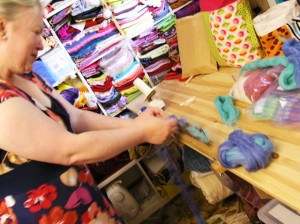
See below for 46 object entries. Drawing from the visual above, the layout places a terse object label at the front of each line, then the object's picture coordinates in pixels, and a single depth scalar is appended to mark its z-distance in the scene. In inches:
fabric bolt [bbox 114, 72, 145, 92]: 100.0
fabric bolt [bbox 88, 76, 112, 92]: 96.7
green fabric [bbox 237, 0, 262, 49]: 57.3
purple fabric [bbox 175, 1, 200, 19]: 100.7
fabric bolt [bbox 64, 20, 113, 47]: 92.5
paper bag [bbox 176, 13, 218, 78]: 71.3
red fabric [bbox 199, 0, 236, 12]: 59.0
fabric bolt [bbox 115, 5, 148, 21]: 95.0
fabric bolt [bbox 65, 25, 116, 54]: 92.7
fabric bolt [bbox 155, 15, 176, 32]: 99.8
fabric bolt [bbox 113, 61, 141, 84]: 99.7
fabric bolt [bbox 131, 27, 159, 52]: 98.7
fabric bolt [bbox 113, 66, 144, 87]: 99.3
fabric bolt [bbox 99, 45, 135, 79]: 98.5
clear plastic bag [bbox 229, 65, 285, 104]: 43.4
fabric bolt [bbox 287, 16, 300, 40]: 47.7
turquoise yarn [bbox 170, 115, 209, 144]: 46.1
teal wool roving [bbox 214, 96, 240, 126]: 46.8
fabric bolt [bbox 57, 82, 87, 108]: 91.7
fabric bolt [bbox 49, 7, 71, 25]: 88.7
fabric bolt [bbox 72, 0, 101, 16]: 89.5
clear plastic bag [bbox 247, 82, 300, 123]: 37.2
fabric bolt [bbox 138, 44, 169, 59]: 100.6
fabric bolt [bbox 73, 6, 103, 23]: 90.1
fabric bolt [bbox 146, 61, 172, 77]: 103.3
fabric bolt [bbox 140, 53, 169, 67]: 101.0
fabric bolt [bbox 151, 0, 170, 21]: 99.3
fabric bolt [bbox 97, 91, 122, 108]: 98.0
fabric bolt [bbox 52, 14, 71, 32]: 90.0
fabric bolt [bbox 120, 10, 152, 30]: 96.1
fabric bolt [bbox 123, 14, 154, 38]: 97.0
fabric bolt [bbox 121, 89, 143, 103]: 100.7
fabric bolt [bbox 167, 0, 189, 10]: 100.6
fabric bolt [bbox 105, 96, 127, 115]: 99.1
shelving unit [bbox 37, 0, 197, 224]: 90.8
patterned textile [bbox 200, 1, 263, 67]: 57.7
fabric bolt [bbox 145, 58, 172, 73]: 102.9
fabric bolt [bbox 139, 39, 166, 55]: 100.1
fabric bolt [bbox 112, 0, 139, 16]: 94.2
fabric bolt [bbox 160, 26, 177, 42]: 100.5
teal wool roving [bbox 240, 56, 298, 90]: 37.8
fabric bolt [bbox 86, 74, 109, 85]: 96.5
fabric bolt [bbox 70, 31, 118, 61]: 93.7
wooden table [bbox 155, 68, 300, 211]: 31.8
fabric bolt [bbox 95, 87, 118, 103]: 97.4
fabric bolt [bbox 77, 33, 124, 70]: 94.6
